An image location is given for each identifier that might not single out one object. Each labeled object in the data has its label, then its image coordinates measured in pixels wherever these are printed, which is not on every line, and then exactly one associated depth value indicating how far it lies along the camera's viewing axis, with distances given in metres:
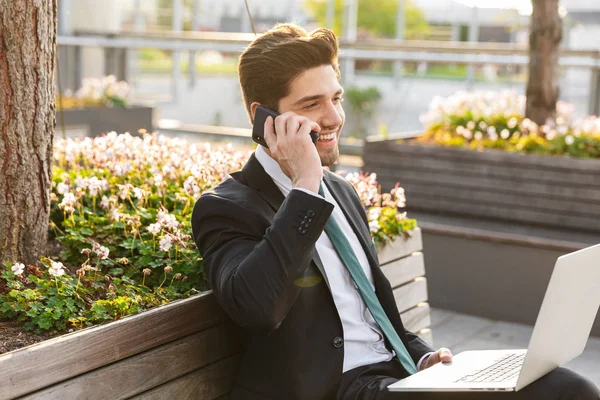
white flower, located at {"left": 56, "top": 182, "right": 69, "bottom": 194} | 3.22
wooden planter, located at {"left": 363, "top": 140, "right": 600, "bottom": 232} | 5.80
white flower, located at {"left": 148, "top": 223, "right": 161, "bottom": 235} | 2.88
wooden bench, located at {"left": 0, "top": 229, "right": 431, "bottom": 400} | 2.01
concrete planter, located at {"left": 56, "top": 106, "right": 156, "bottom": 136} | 8.41
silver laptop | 2.09
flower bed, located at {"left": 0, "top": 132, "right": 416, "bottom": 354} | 2.48
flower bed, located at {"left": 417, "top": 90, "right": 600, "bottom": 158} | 6.07
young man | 2.21
